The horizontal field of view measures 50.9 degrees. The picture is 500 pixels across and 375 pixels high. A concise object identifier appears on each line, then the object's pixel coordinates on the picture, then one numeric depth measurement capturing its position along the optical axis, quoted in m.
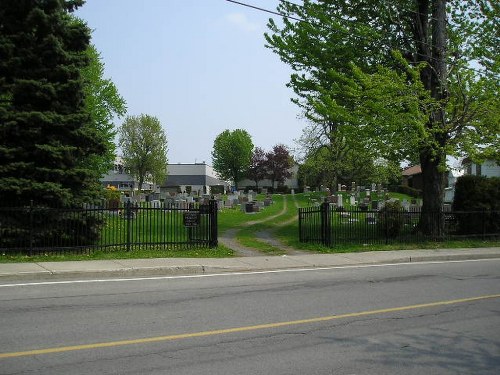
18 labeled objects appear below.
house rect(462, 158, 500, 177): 45.04
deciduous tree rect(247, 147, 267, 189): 100.50
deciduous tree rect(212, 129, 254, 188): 104.62
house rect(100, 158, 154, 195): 94.97
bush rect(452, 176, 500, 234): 22.72
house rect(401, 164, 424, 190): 76.31
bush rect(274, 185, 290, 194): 95.11
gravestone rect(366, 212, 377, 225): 21.98
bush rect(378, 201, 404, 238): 20.97
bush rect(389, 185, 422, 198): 62.32
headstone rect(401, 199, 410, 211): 32.58
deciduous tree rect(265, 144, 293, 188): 99.31
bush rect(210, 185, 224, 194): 90.35
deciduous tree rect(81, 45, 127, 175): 36.53
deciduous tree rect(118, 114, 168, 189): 67.69
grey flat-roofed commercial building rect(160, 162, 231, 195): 111.44
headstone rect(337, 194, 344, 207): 32.72
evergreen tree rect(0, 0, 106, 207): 14.96
